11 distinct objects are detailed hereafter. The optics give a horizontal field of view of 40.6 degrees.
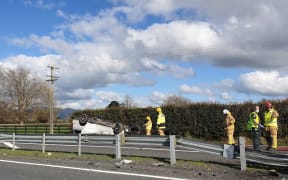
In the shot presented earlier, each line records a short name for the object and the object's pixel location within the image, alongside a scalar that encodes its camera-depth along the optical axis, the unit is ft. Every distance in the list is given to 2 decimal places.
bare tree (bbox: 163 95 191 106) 86.00
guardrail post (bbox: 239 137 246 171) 30.53
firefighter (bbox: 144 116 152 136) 68.13
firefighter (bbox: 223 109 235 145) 52.44
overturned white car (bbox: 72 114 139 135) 82.53
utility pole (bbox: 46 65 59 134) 163.22
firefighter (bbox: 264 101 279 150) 43.78
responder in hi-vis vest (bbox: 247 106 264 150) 46.73
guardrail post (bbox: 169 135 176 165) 35.09
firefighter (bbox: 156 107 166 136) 64.56
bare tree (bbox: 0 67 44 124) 232.94
